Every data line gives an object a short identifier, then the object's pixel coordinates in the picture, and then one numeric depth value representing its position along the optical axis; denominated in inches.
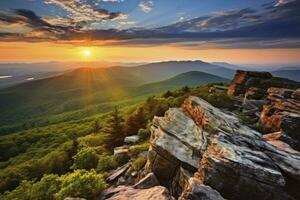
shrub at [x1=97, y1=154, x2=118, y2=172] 735.6
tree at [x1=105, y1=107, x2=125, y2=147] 1045.8
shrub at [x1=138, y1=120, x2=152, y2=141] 935.7
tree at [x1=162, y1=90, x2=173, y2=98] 2008.5
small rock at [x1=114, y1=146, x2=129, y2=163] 776.0
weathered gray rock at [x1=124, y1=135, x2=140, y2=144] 928.5
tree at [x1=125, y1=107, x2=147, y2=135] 1088.2
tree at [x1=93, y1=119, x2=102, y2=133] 2313.9
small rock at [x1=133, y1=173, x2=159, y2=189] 499.6
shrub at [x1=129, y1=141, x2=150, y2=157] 738.7
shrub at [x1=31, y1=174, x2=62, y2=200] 655.2
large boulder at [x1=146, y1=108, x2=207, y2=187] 528.9
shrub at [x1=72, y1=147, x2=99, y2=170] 824.9
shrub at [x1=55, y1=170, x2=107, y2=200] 503.0
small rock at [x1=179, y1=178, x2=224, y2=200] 359.4
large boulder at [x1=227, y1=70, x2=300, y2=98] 1386.6
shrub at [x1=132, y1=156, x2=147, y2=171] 632.7
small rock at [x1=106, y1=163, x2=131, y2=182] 638.2
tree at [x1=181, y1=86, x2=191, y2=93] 2026.5
